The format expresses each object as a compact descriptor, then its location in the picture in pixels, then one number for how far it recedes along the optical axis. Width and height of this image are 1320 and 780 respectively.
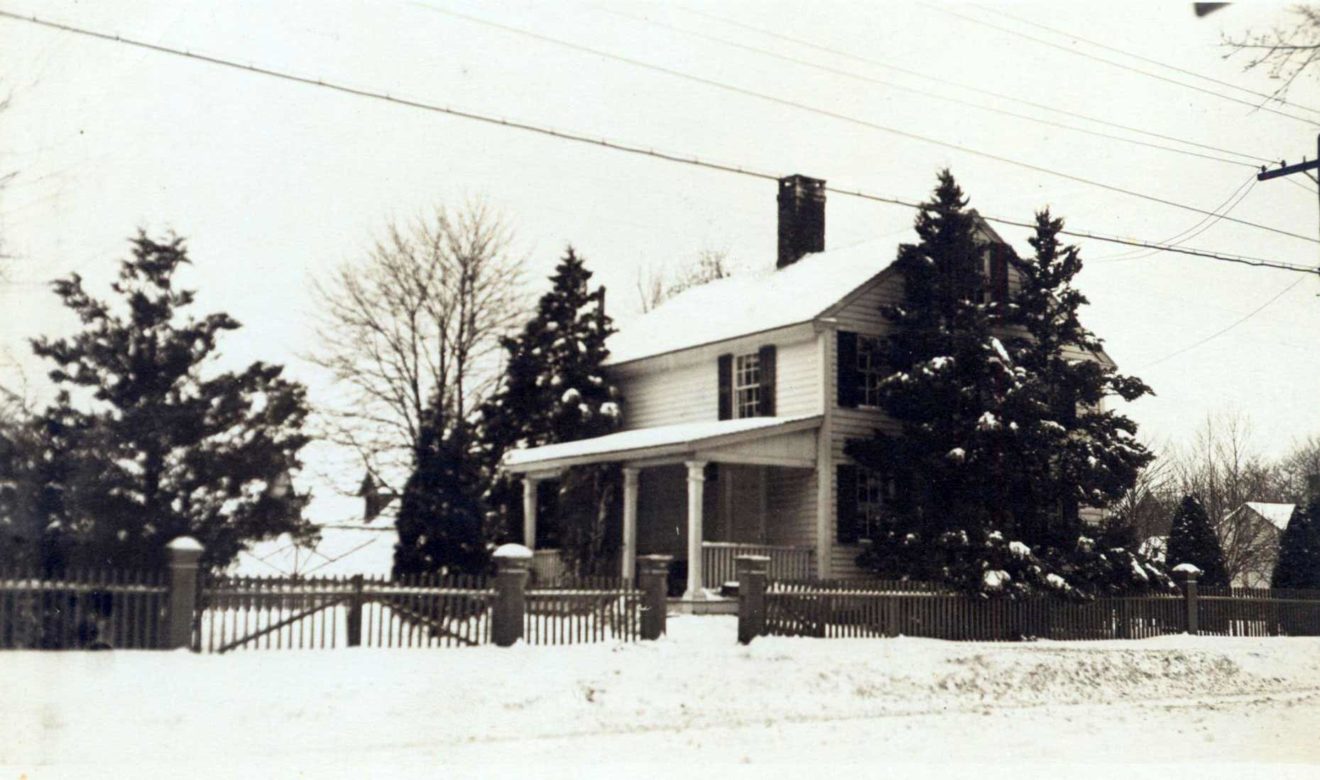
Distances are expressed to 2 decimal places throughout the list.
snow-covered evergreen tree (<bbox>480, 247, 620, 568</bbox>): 28.14
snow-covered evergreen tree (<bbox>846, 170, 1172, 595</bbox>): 21.55
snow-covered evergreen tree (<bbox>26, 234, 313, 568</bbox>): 14.57
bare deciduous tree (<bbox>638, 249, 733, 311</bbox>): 52.41
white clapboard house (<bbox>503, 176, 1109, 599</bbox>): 23.31
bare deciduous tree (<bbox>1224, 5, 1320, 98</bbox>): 12.53
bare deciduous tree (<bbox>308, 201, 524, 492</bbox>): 32.72
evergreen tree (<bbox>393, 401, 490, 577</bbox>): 28.25
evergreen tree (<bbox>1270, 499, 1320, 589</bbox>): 26.55
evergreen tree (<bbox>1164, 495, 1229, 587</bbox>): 28.80
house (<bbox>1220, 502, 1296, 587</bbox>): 36.71
